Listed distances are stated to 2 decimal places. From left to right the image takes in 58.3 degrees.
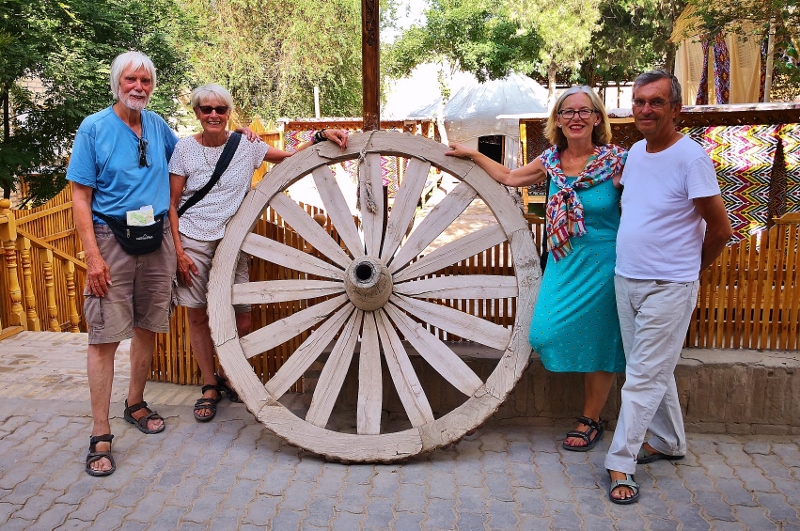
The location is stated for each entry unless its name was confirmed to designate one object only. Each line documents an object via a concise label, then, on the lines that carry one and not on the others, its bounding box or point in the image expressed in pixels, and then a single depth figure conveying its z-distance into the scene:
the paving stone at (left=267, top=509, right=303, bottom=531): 2.82
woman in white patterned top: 3.53
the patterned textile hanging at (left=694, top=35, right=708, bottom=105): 8.33
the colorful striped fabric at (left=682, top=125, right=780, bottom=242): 5.91
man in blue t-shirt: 3.20
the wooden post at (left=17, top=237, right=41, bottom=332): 6.12
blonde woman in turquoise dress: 3.15
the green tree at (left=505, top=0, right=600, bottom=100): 17.88
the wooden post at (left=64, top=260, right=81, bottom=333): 7.21
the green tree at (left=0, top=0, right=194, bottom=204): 9.13
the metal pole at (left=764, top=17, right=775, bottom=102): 6.28
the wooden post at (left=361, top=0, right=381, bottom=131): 3.77
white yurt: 17.94
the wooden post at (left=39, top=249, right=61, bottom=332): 6.64
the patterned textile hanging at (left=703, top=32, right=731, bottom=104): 7.75
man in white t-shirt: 2.81
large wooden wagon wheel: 3.35
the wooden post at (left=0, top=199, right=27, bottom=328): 5.89
